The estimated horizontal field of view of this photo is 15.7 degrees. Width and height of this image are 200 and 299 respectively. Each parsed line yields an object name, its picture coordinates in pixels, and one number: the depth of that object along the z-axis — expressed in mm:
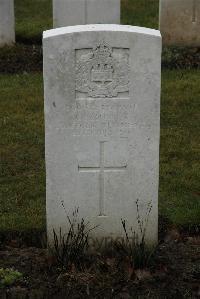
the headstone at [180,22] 11781
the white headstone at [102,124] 4789
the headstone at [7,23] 11477
